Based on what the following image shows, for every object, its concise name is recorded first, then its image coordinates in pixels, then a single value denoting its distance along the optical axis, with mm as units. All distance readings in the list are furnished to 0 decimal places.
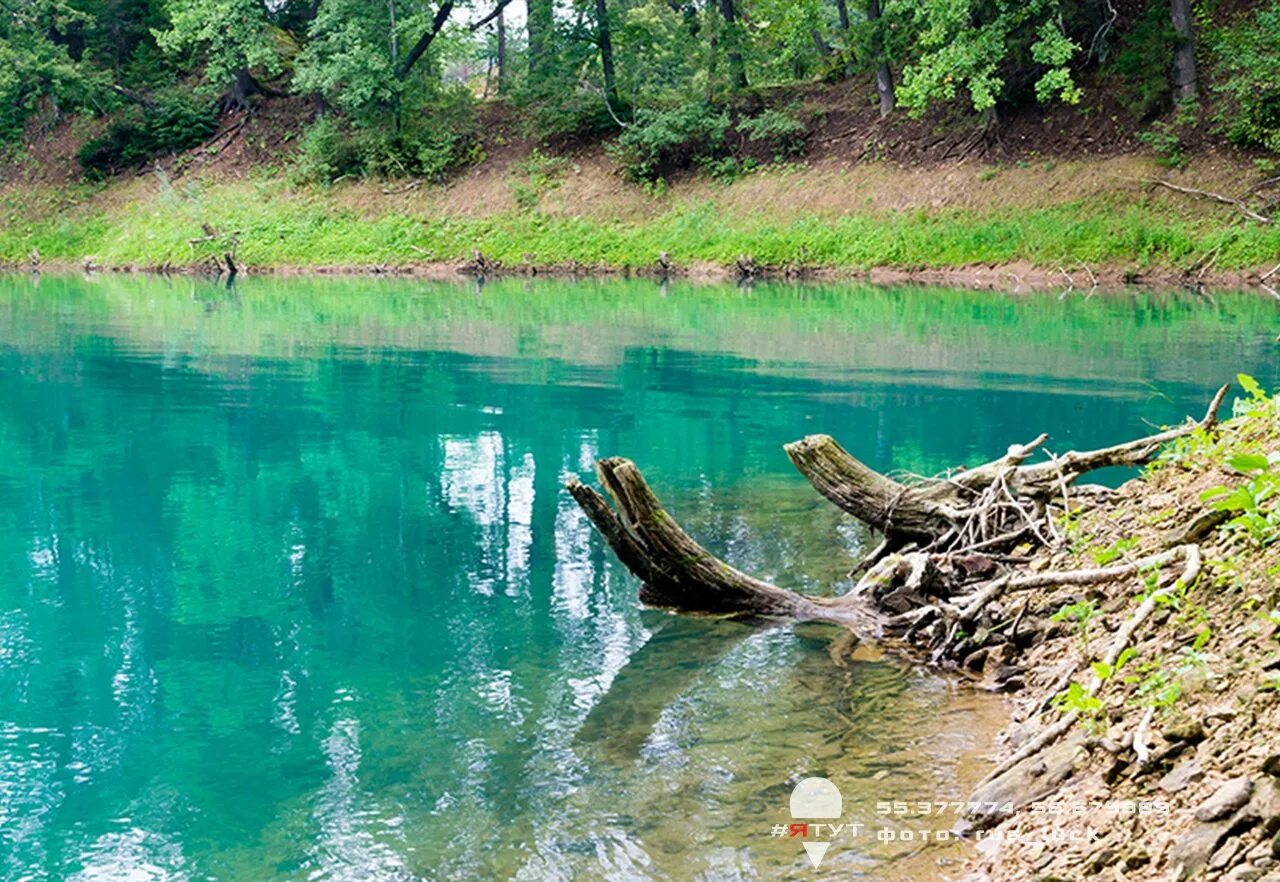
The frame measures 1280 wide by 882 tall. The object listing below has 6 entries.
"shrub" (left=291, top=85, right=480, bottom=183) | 47688
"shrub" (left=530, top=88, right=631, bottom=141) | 46438
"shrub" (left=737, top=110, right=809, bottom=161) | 42406
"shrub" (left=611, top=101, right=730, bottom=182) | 43375
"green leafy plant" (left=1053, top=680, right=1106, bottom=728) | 5304
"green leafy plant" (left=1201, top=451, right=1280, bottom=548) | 5469
